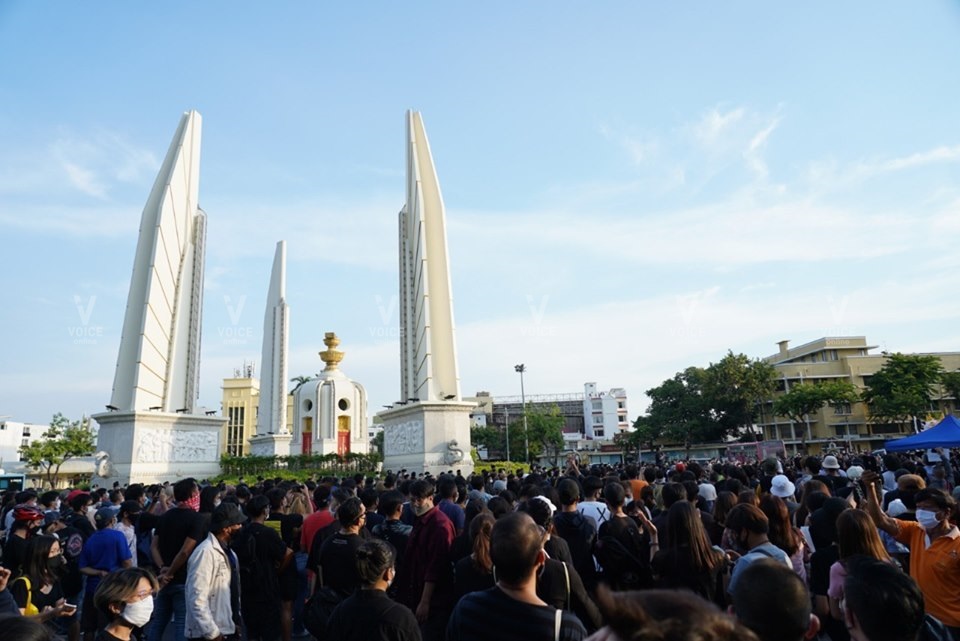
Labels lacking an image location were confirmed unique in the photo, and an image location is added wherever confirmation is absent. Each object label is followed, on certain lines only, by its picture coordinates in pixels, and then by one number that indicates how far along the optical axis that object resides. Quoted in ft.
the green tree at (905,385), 151.94
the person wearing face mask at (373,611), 10.42
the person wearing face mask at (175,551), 18.69
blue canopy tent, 46.32
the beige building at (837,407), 192.75
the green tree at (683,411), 186.39
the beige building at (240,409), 257.75
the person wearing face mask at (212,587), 15.96
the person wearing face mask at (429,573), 16.83
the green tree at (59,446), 142.72
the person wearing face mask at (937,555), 13.38
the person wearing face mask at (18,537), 19.27
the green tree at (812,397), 168.66
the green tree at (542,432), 216.33
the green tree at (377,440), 233.55
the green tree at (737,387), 175.32
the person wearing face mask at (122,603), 11.73
